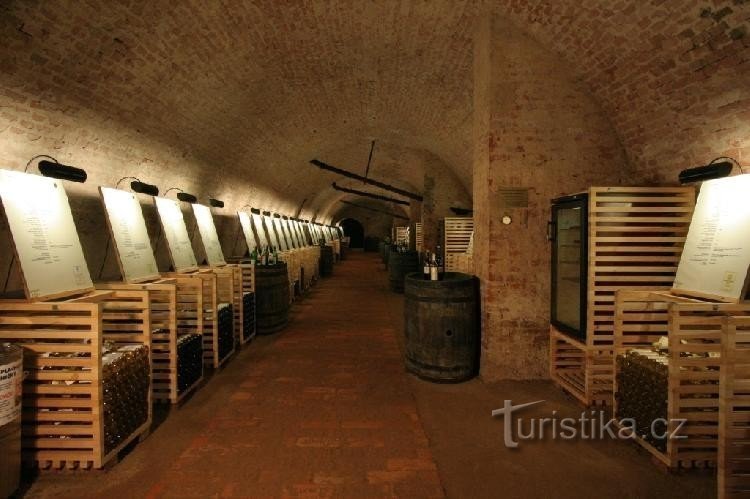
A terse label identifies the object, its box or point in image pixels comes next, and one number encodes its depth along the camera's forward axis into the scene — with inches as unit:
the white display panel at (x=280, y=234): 405.7
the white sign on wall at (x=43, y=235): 100.3
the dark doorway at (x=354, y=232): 1330.0
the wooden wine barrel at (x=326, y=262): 516.7
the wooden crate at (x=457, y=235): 339.6
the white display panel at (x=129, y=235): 141.3
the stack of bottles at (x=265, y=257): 262.7
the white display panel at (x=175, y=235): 181.3
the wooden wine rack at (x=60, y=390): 90.8
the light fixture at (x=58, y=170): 117.9
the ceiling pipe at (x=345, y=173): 388.5
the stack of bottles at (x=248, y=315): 201.6
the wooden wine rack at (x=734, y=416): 74.5
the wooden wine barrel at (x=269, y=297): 221.8
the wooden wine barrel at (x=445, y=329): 149.5
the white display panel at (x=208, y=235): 221.9
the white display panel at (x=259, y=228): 337.7
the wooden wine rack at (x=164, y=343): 128.6
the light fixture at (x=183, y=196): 207.9
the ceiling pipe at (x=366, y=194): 529.2
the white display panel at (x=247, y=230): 312.3
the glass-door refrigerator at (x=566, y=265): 139.9
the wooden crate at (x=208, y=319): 152.9
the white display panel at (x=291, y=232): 461.7
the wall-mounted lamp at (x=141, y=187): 165.5
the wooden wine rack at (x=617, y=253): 126.3
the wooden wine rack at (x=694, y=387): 90.2
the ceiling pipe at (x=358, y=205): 893.8
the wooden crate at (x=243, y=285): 196.4
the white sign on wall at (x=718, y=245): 103.9
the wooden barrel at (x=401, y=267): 374.0
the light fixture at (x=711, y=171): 111.7
